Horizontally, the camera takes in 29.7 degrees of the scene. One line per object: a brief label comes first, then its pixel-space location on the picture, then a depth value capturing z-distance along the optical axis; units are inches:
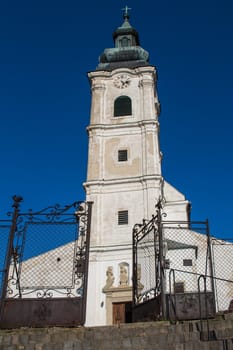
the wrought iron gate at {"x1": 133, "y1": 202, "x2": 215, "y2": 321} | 434.0
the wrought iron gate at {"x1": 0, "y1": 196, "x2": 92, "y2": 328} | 421.7
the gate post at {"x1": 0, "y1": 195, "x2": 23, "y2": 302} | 431.3
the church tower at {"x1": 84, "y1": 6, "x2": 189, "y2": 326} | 948.0
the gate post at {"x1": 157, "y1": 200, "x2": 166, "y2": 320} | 438.6
